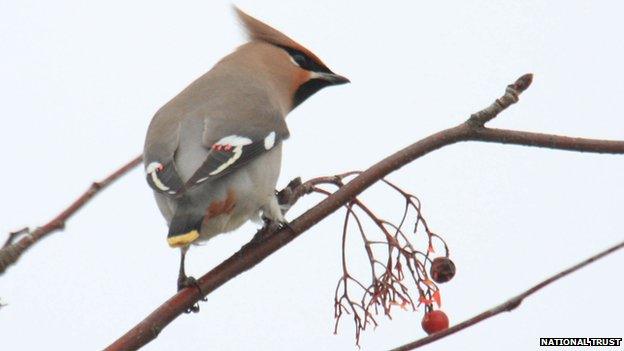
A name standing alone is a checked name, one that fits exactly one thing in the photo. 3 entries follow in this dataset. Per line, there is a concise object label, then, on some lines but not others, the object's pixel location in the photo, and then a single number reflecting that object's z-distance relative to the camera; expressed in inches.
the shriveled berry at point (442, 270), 209.9
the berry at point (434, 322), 210.8
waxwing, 236.2
